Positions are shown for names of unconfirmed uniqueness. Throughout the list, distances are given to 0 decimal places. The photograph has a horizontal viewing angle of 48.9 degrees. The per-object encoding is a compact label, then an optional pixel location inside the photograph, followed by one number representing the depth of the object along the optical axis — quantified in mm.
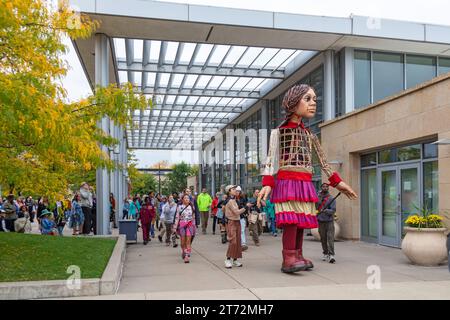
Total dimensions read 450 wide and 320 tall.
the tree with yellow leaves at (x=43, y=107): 6078
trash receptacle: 15367
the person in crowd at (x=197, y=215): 21750
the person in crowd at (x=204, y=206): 19219
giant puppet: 8562
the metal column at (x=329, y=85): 17281
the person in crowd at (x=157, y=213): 22391
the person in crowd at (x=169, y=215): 14945
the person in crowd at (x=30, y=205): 27600
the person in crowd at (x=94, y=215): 17234
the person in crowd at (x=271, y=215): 17375
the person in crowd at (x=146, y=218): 15641
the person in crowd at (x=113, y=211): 21062
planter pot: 9469
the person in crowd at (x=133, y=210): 21016
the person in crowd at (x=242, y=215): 12104
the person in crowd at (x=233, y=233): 9773
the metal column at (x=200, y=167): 45062
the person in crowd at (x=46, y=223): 14834
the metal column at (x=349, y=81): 16812
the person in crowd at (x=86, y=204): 15750
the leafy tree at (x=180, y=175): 60562
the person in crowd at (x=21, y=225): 15912
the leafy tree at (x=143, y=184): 56500
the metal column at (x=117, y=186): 23897
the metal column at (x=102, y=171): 15727
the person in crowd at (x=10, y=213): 15648
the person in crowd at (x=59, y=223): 16688
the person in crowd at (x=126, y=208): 21811
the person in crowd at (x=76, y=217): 16002
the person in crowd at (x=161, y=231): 16019
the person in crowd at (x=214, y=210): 17492
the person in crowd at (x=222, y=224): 14500
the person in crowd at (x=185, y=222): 11078
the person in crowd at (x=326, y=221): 10406
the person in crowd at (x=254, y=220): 14180
